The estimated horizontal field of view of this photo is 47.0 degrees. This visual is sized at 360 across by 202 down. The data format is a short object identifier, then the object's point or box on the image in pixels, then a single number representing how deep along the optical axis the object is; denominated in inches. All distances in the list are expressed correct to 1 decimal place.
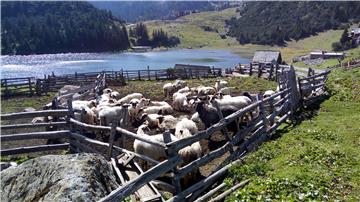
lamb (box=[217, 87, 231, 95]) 1129.2
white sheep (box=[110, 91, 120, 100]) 1186.6
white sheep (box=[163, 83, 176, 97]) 1294.4
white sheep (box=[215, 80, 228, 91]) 1247.4
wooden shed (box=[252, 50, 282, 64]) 2261.3
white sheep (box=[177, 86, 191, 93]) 1168.3
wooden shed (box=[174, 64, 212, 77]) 1866.0
